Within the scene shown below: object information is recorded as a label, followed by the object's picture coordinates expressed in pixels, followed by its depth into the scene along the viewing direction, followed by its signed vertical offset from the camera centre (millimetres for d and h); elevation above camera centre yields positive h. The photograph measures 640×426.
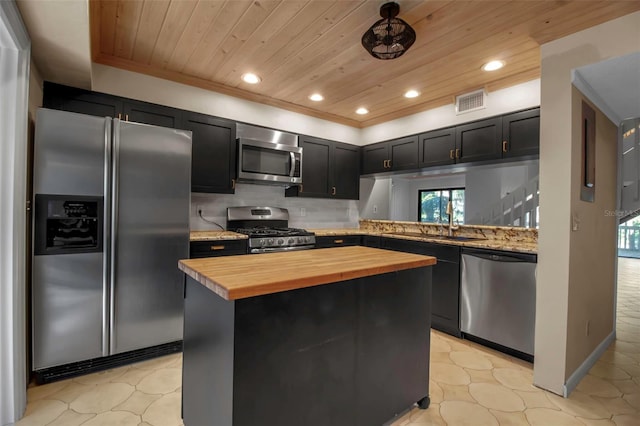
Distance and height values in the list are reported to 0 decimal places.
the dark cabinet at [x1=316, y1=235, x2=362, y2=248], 3625 -357
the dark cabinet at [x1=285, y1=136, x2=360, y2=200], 3871 +553
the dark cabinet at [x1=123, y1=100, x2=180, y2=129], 2707 +870
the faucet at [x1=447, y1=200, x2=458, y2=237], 3555 -60
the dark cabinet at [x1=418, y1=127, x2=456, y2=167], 3324 +744
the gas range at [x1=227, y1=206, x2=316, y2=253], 3115 -220
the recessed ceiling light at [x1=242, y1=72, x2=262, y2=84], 2910 +1287
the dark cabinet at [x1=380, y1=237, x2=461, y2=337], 2873 -707
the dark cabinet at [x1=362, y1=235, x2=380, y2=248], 3686 -354
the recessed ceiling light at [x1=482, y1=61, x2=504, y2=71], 2571 +1271
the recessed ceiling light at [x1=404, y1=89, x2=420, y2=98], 3229 +1283
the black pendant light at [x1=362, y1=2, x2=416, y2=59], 1878 +1156
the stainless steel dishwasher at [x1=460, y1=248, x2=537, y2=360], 2414 -703
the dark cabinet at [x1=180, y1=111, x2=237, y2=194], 3018 +586
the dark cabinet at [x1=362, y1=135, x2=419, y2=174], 3723 +743
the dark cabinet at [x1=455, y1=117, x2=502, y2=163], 2941 +737
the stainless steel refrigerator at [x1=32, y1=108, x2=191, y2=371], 2018 -195
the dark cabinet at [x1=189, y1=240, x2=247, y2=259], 2691 -353
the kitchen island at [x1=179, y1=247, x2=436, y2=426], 1148 -568
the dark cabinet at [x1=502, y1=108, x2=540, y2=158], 2686 +734
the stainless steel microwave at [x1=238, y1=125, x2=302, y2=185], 3291 +578
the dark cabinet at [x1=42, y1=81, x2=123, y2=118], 2395 +878
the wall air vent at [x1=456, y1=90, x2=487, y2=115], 3080 +1164
